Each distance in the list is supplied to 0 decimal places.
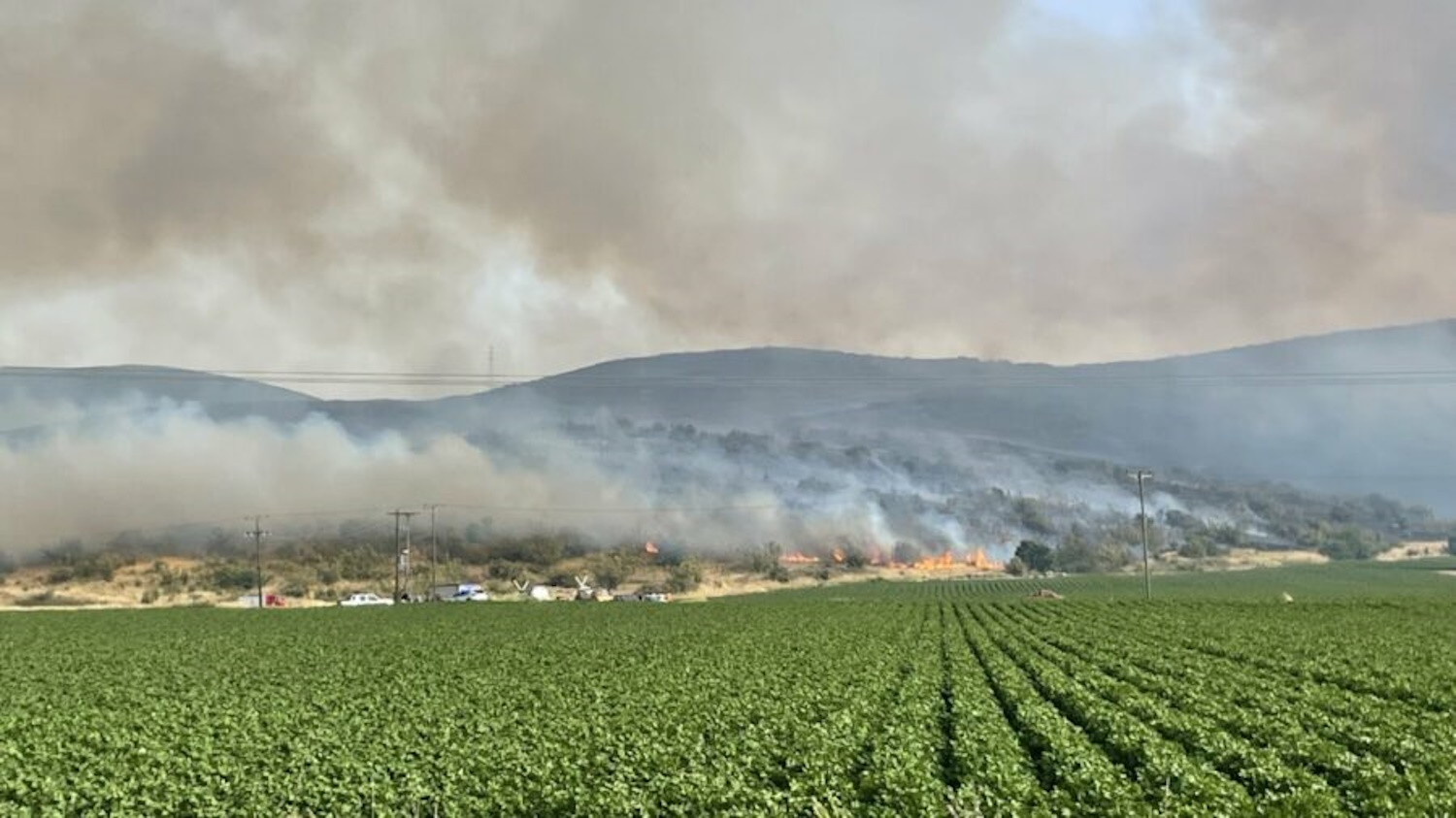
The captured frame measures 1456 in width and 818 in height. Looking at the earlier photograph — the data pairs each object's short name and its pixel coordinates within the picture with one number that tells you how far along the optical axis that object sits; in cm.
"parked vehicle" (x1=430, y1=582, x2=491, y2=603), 16788
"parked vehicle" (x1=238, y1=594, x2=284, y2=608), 16212
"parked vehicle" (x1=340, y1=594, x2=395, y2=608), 15762
